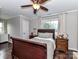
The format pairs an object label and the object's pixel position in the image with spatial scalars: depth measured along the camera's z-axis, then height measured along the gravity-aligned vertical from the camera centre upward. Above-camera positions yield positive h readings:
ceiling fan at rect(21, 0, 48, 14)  1.69 +0.83
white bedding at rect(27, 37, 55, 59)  1.70 -0.83
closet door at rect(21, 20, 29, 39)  3.90 +0.00
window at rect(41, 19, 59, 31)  3.30 +0.28
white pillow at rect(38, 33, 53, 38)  2.93 -0.42
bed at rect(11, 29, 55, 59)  1.32 -0.69
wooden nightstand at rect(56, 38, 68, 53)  2.72 -0.88
